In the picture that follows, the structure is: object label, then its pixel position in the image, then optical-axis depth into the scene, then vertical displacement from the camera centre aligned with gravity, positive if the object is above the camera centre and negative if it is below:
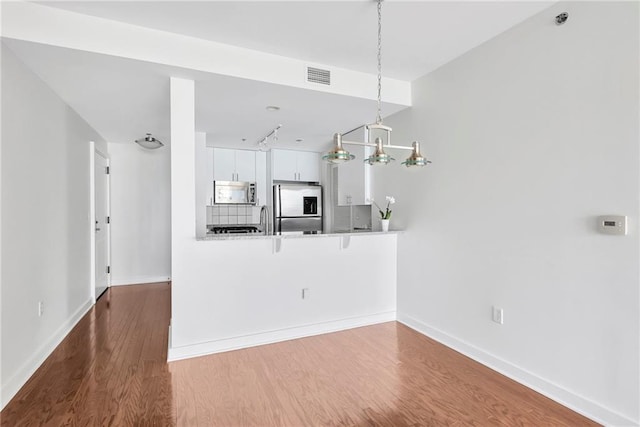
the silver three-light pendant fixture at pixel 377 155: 2.05 +0.35
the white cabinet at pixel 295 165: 5.70 +0.78
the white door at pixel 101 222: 4.48 -0.17
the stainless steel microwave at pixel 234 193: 5.55 +0.29
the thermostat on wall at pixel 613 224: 1.82 -0.09
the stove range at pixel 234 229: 5.65 -0.34
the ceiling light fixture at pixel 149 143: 4.31 +0.89
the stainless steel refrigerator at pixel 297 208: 5.61 +0.03
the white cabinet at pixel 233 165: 5.61 +0.78
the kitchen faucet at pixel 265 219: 5.77 -0.17
